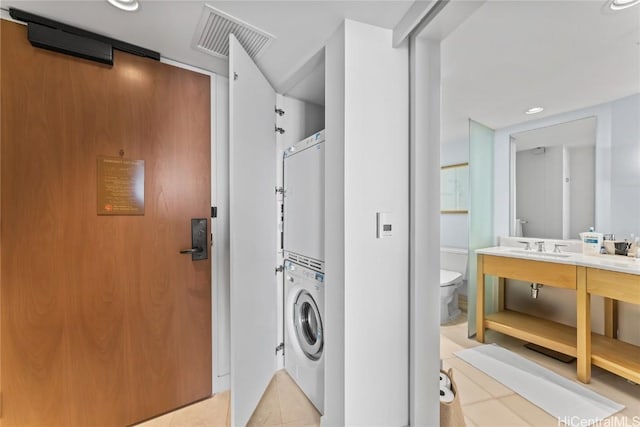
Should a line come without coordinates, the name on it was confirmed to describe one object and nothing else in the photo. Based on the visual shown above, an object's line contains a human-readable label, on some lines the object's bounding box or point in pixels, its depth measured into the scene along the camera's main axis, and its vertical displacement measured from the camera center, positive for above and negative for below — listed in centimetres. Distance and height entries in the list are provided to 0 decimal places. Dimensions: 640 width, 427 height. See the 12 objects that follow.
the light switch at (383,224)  129 -6
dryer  158 +7
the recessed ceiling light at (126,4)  117 +93
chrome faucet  255 -33
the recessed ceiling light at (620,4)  113 +89
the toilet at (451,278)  282 -74
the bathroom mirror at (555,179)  228 +30
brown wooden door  126 -18
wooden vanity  172 -73
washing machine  160 -81
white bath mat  158 -120
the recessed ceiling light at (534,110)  230 +89
